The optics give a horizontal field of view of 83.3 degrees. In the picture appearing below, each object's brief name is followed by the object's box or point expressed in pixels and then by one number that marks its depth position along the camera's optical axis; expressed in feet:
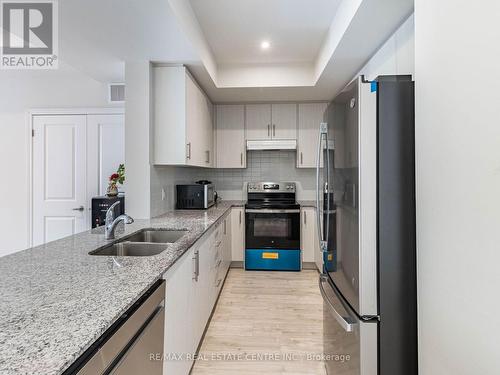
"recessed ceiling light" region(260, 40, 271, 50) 9.10
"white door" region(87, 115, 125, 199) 11.21
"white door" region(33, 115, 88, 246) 11.24
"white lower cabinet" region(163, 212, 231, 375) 4.54
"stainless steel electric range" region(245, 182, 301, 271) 12.27
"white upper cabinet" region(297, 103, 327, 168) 13.25
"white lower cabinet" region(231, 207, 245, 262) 12.54
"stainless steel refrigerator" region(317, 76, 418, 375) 4.02
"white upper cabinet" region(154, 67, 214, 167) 8.47
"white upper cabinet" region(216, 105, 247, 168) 13.53
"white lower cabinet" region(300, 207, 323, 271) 12.51
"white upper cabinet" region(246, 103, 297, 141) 13.35
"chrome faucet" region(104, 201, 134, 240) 5.61
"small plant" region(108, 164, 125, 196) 9.96
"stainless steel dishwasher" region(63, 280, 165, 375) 2.46
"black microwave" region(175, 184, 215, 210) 10.66
